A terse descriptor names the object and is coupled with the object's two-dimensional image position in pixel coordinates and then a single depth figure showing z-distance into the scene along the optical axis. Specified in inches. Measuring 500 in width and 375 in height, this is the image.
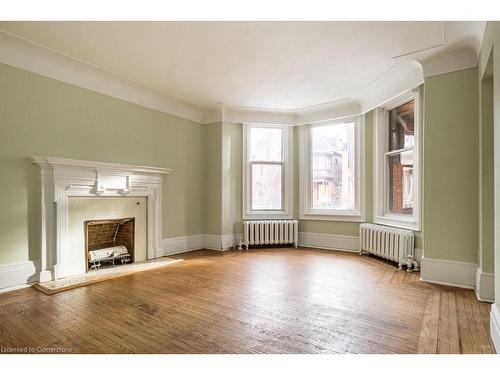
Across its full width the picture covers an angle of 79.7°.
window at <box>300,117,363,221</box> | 211.5
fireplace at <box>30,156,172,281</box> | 137.9
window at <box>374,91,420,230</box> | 165.6
